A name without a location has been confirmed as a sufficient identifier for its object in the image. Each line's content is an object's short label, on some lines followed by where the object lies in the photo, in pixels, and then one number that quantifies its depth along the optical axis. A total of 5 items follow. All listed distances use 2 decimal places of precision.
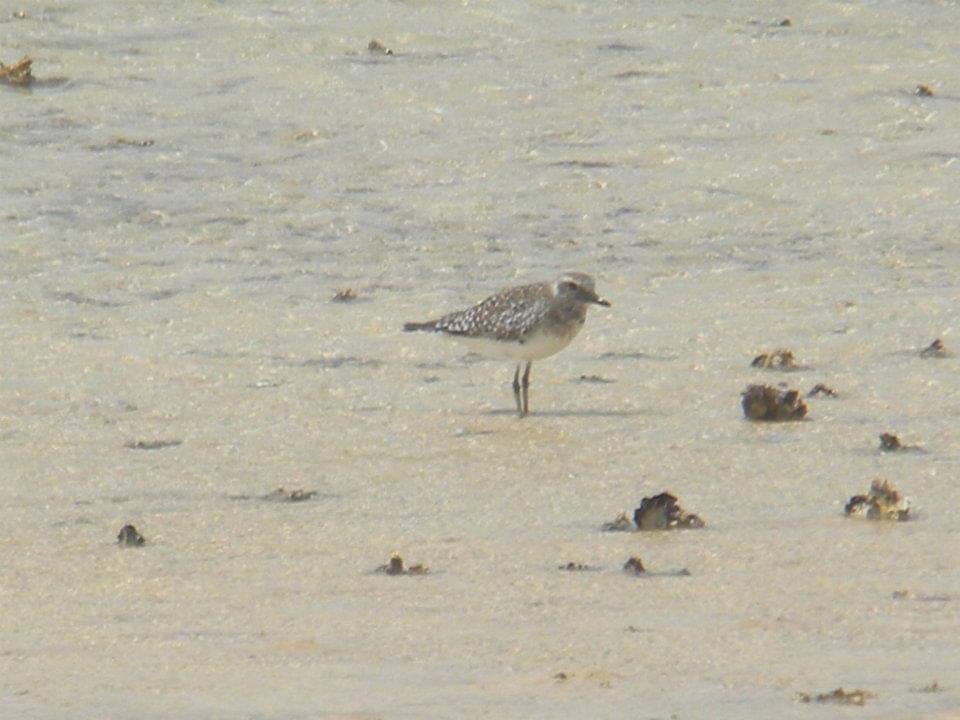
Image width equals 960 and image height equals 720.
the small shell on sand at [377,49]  33.72
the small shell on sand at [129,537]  16.59
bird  22.64
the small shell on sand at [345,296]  25.72
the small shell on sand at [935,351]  22.92
